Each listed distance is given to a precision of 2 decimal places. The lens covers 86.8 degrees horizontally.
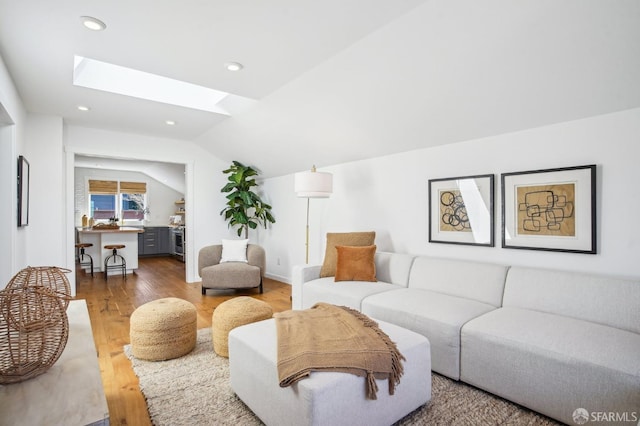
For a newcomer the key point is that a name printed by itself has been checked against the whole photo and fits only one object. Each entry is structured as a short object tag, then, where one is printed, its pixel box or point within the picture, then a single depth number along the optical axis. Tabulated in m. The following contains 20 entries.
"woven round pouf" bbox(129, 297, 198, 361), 2.53
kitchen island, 6.49
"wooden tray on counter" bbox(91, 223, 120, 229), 6.63
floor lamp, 3.77
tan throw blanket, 1.58
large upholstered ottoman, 1.48
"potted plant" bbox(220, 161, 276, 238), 5.62
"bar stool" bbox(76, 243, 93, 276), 6.47
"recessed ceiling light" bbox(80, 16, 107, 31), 2.16
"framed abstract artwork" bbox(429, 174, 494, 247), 3.03
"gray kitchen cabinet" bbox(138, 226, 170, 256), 8.88
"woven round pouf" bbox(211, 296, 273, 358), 2.61
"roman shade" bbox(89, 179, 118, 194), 8.66
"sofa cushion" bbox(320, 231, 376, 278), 3.63
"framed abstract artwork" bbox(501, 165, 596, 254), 2.45
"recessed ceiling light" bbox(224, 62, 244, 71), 2.79
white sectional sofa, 1.68
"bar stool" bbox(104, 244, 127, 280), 6.24
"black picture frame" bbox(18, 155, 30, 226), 3.14
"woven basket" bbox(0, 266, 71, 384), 1.09
